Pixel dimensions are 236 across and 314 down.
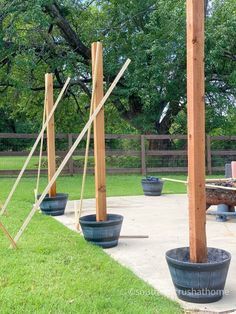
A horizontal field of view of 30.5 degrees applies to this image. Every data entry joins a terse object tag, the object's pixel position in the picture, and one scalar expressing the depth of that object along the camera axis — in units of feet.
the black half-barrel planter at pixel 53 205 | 22.27
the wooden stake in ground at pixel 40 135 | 18.29
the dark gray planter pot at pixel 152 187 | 30.50
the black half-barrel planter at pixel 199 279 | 9.84
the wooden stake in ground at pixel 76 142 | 14.26
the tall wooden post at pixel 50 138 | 22.16
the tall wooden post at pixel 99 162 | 15.71
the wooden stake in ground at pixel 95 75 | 15.98
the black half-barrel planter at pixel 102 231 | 15.30
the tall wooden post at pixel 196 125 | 10.19
